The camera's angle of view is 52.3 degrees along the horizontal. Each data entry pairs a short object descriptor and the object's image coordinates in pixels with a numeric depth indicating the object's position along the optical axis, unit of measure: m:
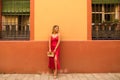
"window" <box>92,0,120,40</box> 4.19
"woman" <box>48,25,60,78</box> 3.84
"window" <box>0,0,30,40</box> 4.18
